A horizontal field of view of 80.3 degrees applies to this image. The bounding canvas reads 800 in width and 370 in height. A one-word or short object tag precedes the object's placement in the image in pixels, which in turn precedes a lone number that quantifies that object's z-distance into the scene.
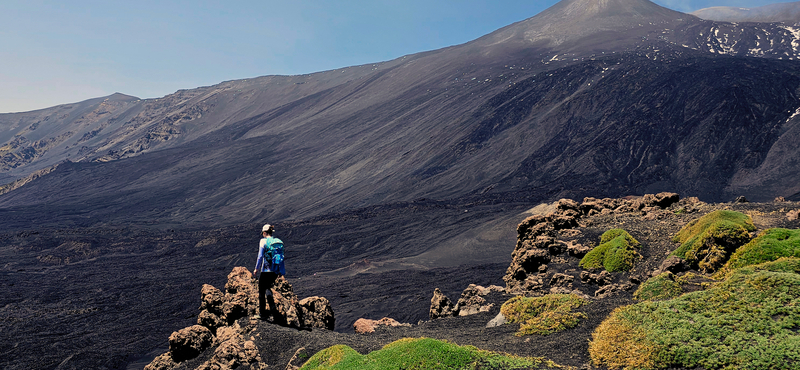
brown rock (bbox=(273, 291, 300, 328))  10.25
